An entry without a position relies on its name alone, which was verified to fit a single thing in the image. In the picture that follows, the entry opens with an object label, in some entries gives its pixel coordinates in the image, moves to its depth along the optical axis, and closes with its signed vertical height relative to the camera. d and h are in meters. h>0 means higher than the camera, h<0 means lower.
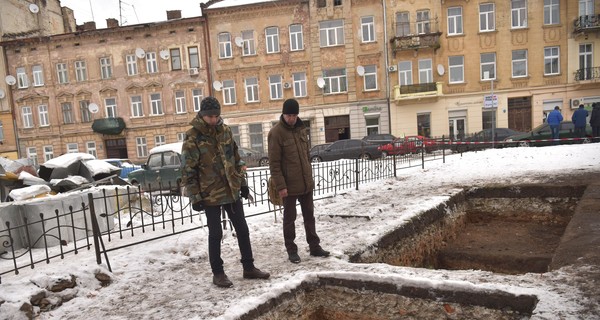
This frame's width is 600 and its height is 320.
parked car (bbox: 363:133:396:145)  19.35 -0.59
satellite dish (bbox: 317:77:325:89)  24.05 +3.16
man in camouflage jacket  3.60 -0.41
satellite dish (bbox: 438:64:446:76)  22.98 +3.23
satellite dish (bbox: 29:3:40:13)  29.17 +11.47
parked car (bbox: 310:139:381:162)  18.17 -1.08
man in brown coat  4.20 -0.42
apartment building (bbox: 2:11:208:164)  25.69 +4.32
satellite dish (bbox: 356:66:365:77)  23.80 +3.70
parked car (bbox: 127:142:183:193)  13.05 -0.88
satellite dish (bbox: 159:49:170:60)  25.37 +6.09
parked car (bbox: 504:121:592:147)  15.20 -0.89
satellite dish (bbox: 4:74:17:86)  27.02 +5.46
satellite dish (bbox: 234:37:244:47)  24.48 +6.36
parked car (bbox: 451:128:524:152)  17.05 -1.00
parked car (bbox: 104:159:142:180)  16.07 -1.00
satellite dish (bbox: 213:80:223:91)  24.77 +3.60
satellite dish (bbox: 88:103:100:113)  26.52 +2.93
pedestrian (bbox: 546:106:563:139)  14.50 -0.35
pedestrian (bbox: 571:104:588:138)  14.14 -0.40
